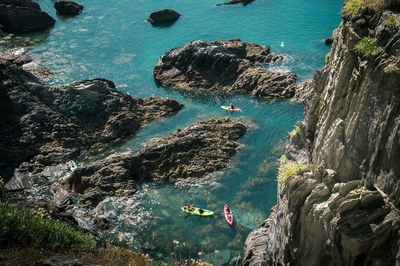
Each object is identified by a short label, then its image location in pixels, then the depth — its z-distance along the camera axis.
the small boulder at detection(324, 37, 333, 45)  61.68
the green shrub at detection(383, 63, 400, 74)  16.36
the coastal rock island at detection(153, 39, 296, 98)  54.03
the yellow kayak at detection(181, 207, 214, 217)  37.85
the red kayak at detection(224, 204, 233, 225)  36.85
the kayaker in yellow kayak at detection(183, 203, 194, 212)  38.16
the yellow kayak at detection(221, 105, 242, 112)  50.62
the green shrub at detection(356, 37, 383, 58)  17.69
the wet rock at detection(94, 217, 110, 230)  36.97
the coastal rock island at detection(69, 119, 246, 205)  41.25
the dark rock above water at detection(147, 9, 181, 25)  74.44
